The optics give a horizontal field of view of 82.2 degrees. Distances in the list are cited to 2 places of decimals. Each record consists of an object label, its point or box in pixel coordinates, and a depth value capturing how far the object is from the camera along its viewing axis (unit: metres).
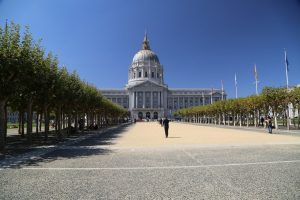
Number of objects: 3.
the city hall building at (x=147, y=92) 110.55
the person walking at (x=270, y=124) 20.29
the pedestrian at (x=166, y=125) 17.90
